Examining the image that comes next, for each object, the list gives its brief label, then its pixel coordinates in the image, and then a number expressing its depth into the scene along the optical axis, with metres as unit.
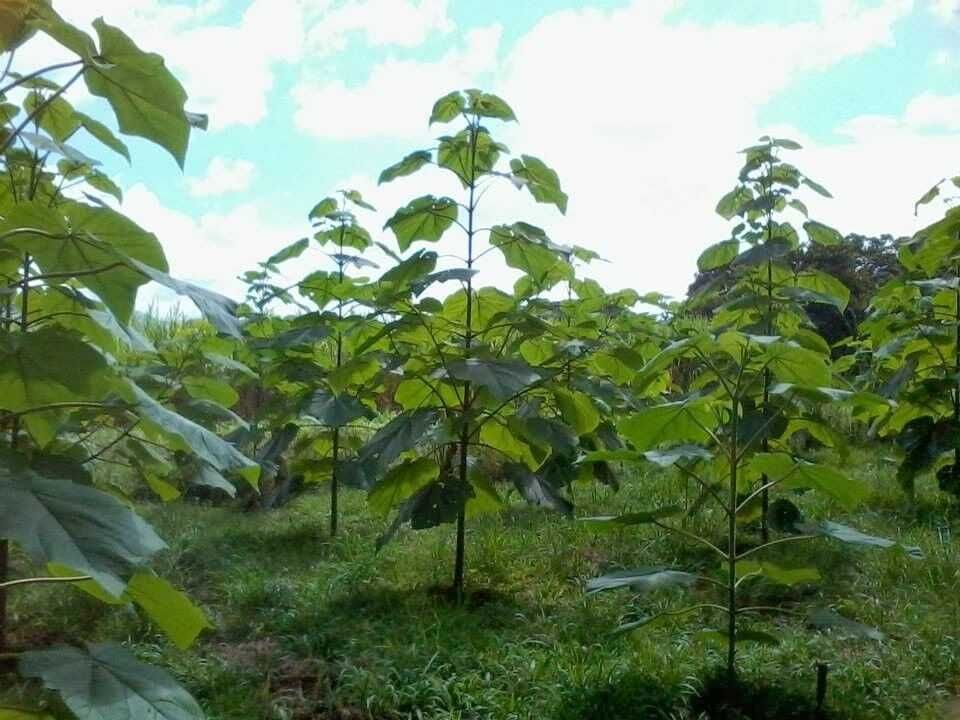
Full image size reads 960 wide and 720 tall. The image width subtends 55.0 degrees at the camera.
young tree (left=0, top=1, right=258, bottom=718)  1.17
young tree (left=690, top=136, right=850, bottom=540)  3.83
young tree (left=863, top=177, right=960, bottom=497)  4.30
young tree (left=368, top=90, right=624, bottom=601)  3.35
